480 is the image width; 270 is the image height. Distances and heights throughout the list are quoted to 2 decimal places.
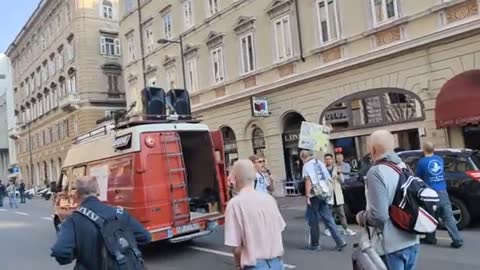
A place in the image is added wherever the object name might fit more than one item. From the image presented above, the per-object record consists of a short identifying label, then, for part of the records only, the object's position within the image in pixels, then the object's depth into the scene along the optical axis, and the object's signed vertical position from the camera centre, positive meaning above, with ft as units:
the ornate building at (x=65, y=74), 146.51 +32.92
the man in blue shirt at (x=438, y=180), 26.50 -1.59
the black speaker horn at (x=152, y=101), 37.50 +5.33
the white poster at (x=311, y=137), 42.45 +1.83
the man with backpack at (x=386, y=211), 12.02 -1.34
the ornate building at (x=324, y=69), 48.06 +10.40
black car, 31.62 -2.13
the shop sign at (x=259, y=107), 69.92 +7.76
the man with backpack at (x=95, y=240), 12.05 -1.44
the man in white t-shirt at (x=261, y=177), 29.56 -0.81
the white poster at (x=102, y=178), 31.98 -0.04
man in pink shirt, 12.71 -1.56
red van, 29.04 -0.04
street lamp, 88.89 +19.83
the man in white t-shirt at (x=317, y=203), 28.04 -2.45
